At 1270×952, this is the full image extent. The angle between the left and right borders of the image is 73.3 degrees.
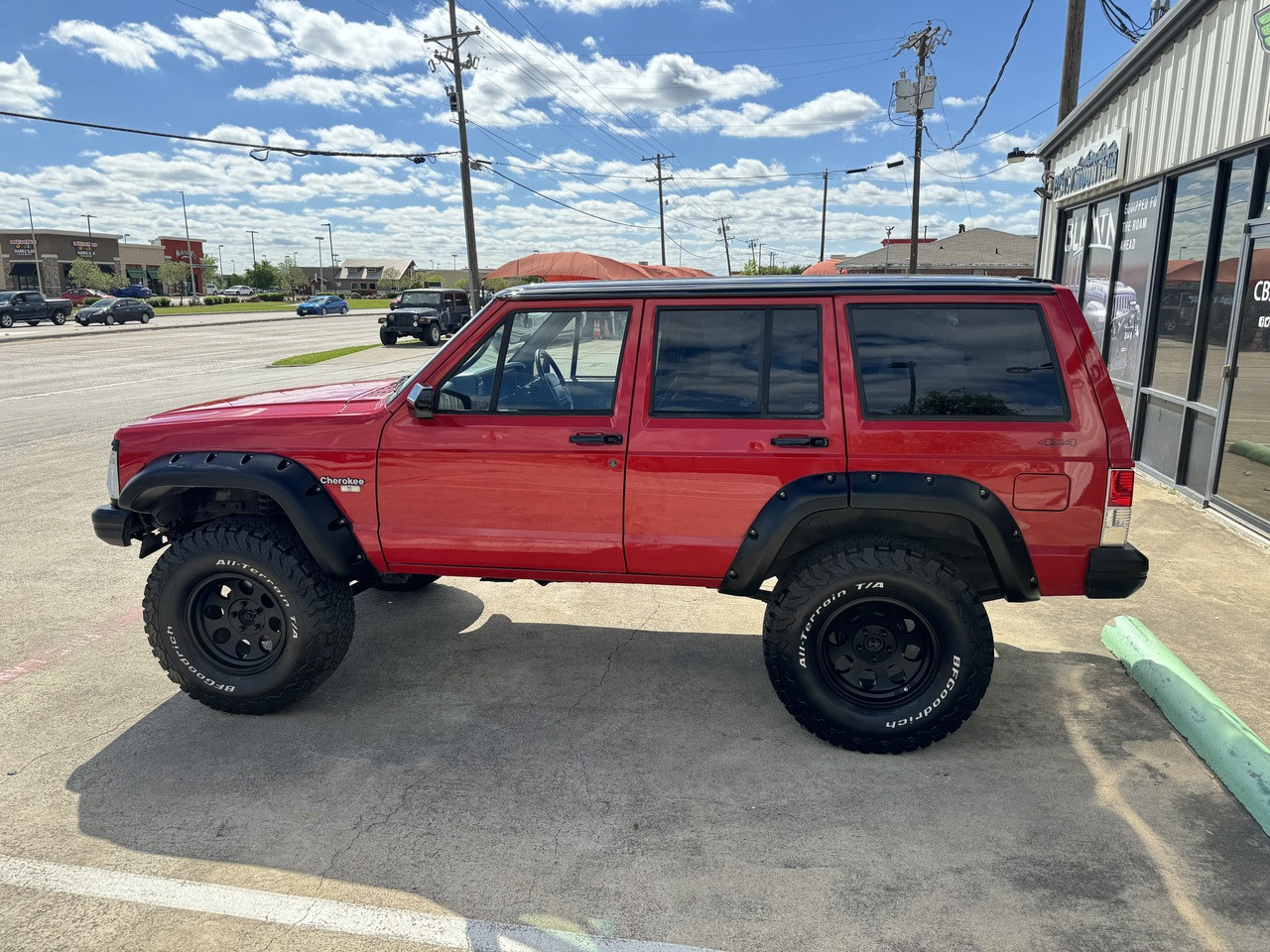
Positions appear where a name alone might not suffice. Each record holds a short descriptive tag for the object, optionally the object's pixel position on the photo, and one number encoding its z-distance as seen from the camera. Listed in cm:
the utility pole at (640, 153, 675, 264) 6192
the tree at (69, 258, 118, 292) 8788
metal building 664
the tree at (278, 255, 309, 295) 12056
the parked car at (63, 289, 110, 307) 6949
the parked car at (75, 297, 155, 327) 4431
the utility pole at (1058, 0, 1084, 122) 1368
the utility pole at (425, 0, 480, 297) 2931
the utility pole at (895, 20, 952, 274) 3102
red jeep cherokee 346
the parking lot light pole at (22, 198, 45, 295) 8656
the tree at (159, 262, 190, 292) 10244
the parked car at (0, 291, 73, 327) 4150
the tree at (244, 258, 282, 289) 11800
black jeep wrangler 2980
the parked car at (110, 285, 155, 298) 7706
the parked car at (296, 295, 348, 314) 5853
